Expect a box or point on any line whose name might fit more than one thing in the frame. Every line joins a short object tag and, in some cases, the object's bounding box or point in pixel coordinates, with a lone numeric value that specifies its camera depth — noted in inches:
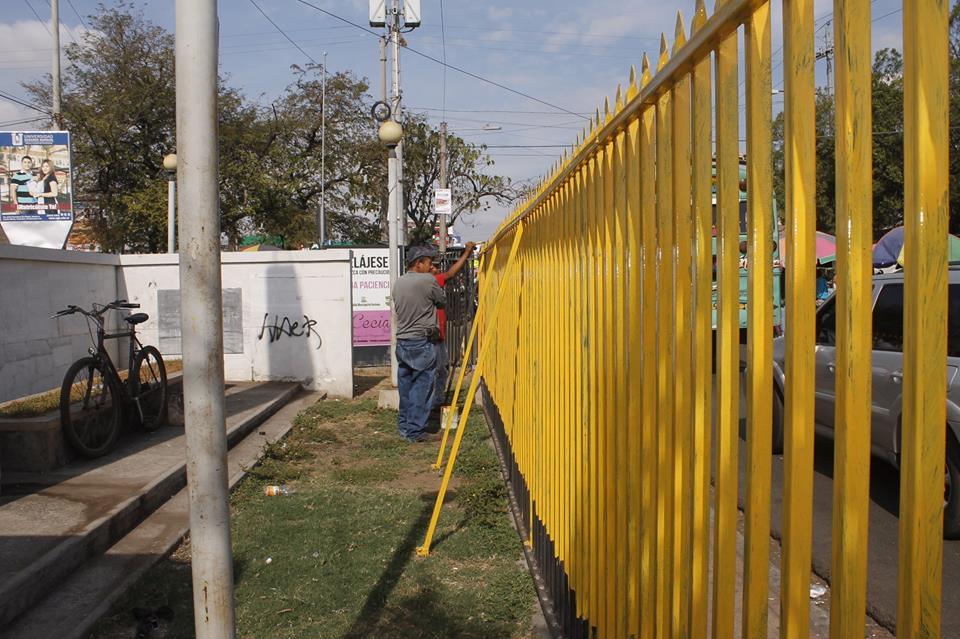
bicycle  247.6
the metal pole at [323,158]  1159.6
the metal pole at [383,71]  703.7
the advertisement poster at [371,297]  655.1
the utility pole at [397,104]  474.6
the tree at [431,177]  1540.4
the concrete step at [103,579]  145.3
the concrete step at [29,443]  232.4
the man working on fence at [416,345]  326.3
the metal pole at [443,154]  1309.1
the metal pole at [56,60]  772.0
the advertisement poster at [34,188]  479.8
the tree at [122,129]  1016.9
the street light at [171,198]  566.9
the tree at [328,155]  1230.9
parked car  136.8
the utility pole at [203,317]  78.1
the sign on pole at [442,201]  834.2
